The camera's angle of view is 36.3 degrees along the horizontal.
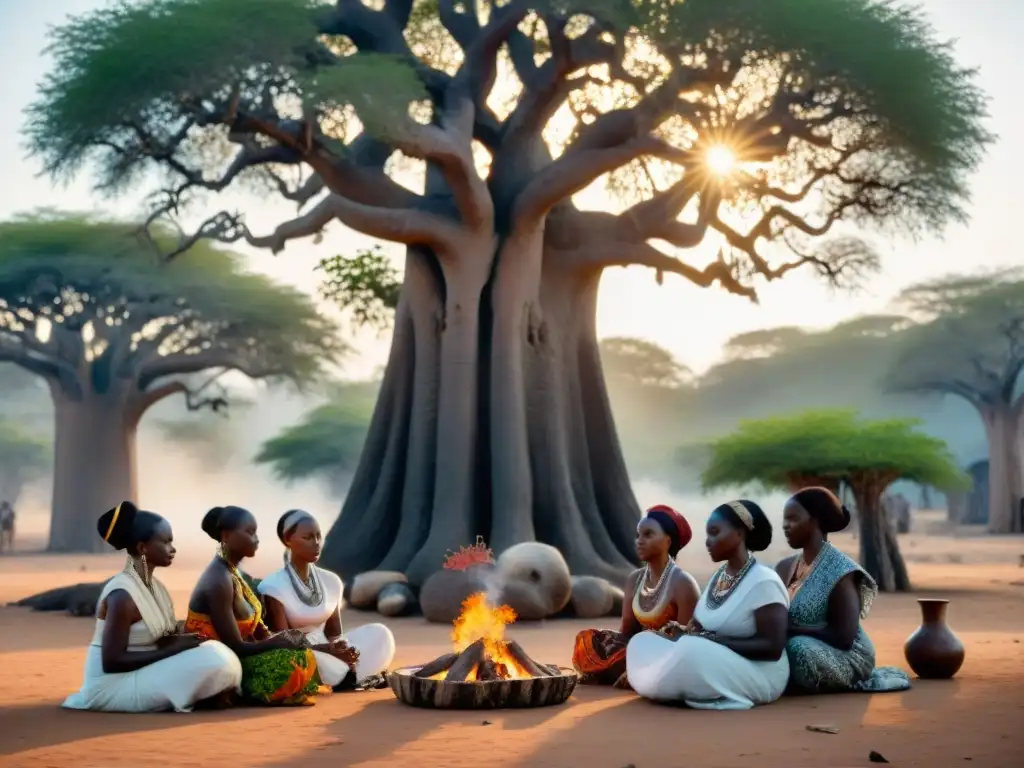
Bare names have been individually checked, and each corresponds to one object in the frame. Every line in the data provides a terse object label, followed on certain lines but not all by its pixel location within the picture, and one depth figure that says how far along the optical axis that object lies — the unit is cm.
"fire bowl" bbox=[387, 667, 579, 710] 854
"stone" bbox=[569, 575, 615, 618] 1678
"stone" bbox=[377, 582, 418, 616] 1708
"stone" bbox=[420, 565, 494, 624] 1608
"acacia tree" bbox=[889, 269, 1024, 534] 4044
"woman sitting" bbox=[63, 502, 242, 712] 853
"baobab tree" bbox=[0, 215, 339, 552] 3403
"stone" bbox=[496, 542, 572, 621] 1595
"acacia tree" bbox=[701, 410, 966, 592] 2056
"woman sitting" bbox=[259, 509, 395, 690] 945
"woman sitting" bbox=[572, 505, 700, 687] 927
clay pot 985
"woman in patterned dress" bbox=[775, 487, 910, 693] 906
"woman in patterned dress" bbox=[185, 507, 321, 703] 891
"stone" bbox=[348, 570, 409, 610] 1772
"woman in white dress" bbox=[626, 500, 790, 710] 860
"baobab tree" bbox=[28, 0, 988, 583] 1875
